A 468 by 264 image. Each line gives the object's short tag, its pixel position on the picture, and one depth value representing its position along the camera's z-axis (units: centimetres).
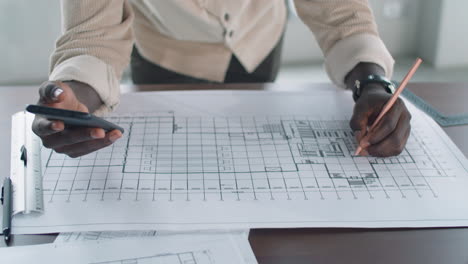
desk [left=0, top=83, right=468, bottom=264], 56
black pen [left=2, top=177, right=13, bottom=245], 57
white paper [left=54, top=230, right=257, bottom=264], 57
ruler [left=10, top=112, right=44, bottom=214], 61
